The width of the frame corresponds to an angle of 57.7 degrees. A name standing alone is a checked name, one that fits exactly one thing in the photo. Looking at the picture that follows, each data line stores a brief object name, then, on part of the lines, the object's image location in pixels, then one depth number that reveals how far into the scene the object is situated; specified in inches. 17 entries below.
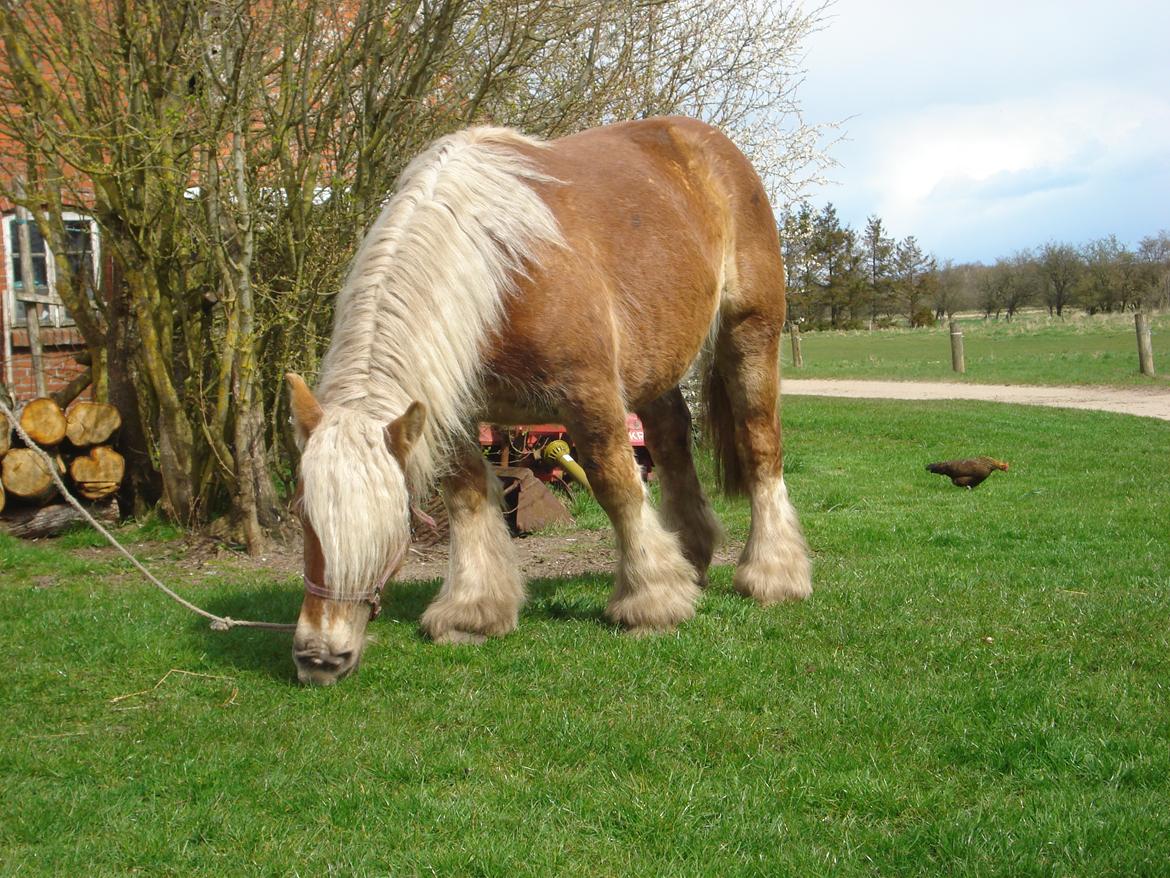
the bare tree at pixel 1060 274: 2829.7
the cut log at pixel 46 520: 315.6
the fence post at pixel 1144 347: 836.0
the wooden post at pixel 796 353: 1177.4
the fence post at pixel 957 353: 1002.1
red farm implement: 317.4
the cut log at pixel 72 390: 341.1
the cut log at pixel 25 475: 314.5
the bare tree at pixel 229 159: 261.9
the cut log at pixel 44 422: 315.3
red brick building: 414.6
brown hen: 377.1
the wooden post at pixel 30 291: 388.8
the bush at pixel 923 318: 2411.4
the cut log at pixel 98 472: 316.5
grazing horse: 154.6
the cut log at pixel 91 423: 317.1
